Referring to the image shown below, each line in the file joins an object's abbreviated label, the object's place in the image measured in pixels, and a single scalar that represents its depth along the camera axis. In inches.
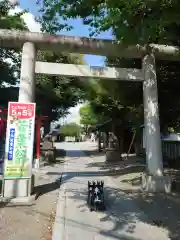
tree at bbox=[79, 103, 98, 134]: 1360.5
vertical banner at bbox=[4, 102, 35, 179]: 191.7
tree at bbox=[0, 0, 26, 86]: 383.7
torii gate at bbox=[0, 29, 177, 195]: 210.0
